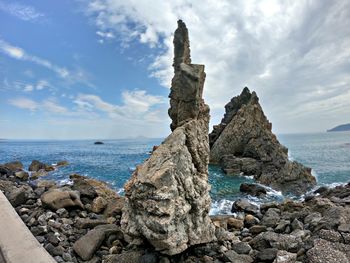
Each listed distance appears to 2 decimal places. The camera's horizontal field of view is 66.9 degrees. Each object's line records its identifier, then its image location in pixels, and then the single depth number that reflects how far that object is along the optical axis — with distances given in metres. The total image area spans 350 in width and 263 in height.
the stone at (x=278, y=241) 10.07
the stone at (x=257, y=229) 13.45
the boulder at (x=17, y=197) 13.59
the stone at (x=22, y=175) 30.33
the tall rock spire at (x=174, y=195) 8.27
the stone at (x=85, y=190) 16.38
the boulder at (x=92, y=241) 9.46
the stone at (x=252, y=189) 26.69
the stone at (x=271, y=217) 14.94
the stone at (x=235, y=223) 14.61
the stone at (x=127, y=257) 8.75
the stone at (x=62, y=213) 12.85
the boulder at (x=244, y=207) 18.49
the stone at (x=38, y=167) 40.78
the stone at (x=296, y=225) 12.83
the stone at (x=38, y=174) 32.94
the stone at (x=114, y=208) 14.34
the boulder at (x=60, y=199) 13.19
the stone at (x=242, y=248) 10.35
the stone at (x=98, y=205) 14.65
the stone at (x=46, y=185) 19.95
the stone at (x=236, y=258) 9.44
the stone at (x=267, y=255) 9.45
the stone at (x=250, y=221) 15.39
